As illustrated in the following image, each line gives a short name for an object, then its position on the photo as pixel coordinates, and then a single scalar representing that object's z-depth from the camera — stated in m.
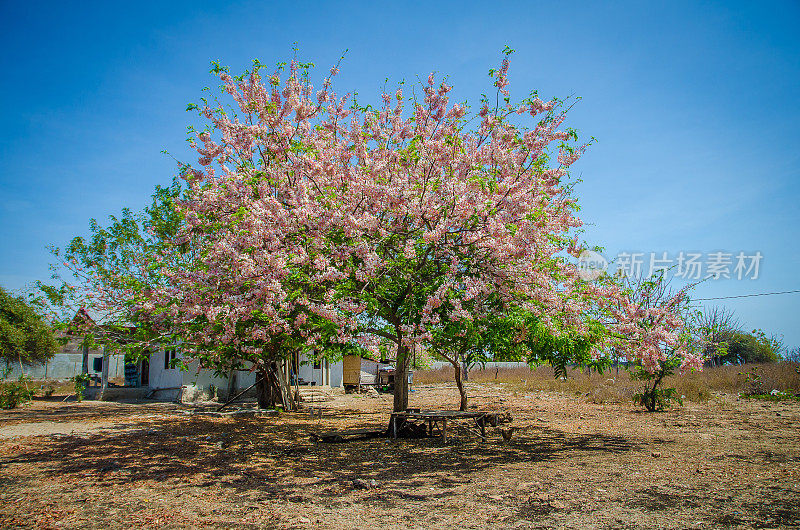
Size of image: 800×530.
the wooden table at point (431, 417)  10.77
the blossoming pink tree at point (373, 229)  9.10
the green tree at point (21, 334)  29.02
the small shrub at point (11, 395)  18.39
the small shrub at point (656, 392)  15.17
